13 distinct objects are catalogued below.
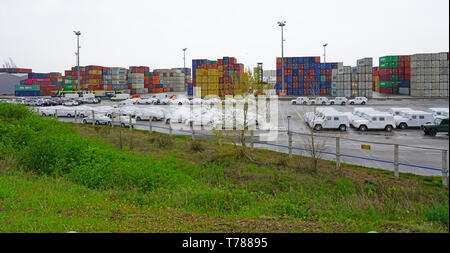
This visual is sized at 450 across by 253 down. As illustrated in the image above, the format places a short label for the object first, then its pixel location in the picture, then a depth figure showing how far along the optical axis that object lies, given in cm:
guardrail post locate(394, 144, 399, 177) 1314
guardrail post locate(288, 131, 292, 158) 1778
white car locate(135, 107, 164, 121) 3528
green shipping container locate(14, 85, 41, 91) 8869
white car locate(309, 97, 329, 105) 5633
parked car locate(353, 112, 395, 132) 2028
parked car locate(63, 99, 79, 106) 5930
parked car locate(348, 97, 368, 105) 5012
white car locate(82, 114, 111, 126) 3177
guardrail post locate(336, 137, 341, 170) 1530
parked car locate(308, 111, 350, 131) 2753
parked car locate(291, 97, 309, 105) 5826
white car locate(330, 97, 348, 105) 5591
